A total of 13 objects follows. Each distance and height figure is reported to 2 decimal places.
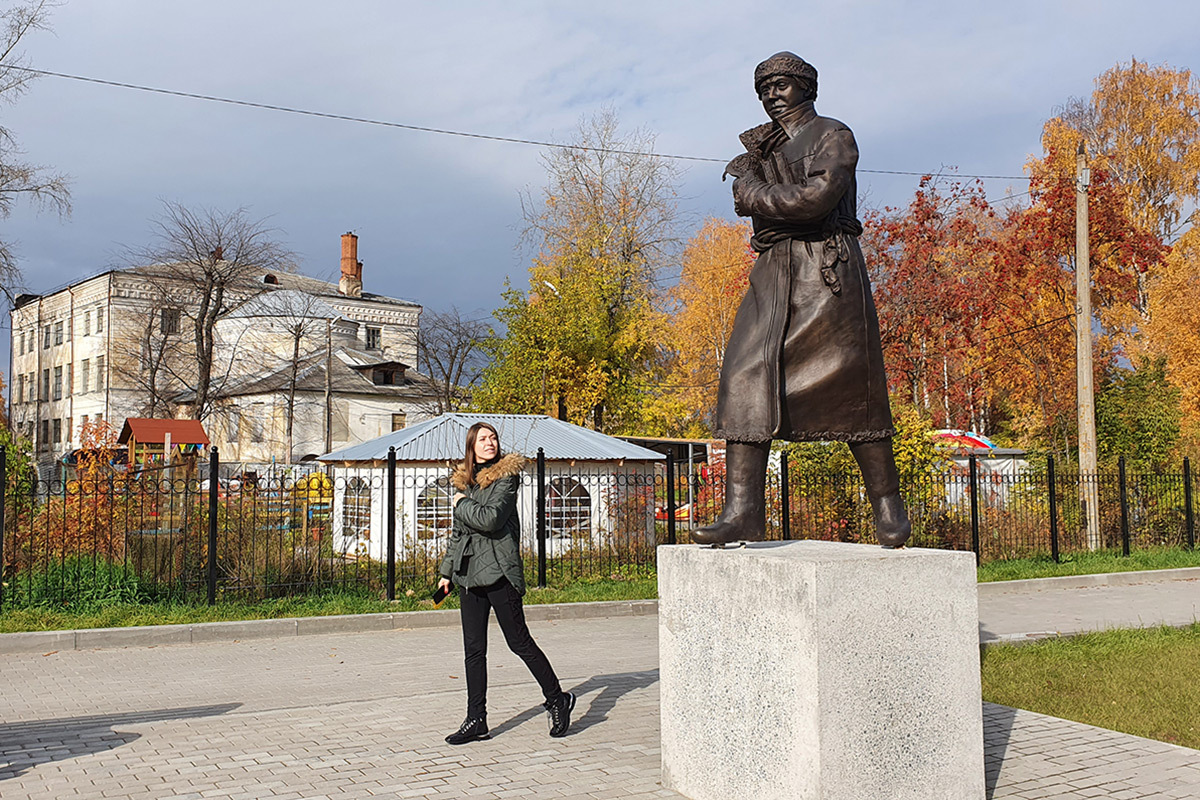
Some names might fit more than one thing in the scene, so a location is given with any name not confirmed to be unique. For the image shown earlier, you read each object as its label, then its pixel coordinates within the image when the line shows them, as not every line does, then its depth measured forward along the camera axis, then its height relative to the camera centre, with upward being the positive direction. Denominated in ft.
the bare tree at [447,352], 198.39 +27.85
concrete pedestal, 13.71 -2.75
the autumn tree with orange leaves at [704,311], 143.54 +25.12
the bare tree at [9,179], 77.20 +24.59
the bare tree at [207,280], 141.49 +31.43
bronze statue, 16.42 +2.21
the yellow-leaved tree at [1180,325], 110.52 +17.27
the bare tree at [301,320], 182.80 +32.30
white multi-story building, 170.50 +23.88
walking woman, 19.95 -1.75
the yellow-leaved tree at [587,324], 95.55 +15.89
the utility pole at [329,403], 157.41 +14.52
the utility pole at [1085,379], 59.77 +6.06
